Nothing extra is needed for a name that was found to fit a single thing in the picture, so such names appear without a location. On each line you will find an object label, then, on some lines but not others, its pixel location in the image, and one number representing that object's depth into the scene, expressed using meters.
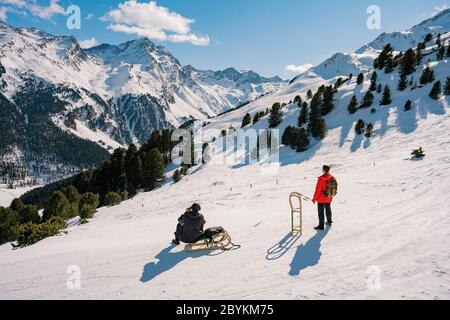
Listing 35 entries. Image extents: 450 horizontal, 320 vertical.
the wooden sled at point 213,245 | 13.05
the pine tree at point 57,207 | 40.84
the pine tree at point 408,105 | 52.19
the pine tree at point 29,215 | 45.50
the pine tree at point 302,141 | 53.19
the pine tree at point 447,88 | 51.88
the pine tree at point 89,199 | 41.17
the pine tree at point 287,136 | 57.25
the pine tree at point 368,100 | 60.37
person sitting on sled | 13.09
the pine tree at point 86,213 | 31.08
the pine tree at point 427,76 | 58.97
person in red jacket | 13.50
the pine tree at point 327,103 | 66.12
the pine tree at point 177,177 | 53.38
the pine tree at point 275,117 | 72.44
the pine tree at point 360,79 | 73.62
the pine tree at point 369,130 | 47.92
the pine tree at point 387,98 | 58.01
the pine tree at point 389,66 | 74.06
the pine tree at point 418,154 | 28.30
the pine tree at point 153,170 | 61.19
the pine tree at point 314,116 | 57.16
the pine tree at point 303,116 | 65.94
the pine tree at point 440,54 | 69.79
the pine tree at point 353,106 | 60.75
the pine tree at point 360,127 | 50.41
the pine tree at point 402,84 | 61.75
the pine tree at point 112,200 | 42.44
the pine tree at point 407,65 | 66.56
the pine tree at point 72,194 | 55.32
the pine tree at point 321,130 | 54.97
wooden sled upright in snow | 14.01
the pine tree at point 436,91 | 51.19
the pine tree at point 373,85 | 66.50
